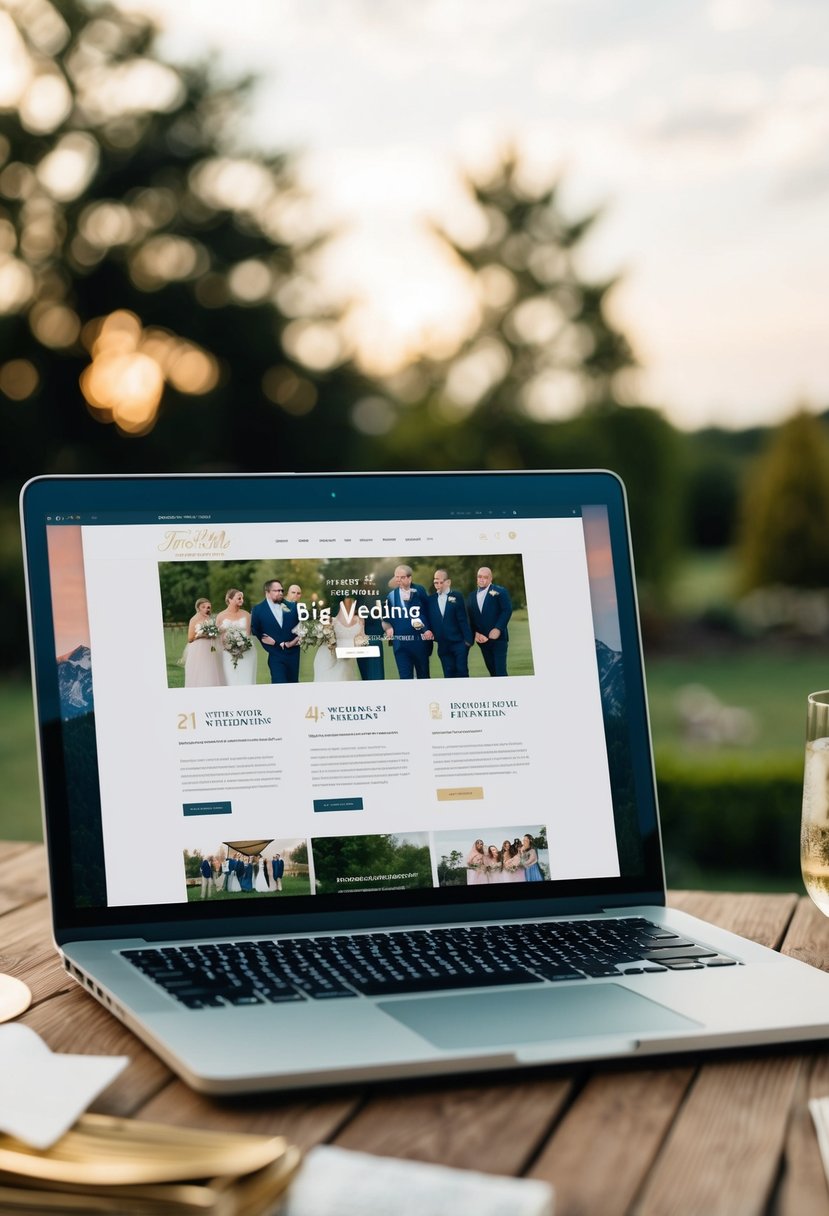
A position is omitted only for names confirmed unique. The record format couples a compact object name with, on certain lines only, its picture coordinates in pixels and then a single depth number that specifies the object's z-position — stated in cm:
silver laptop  118
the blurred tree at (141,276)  1338
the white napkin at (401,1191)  70
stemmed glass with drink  125
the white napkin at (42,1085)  81
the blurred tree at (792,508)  1157
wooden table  79
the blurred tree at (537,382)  1244
